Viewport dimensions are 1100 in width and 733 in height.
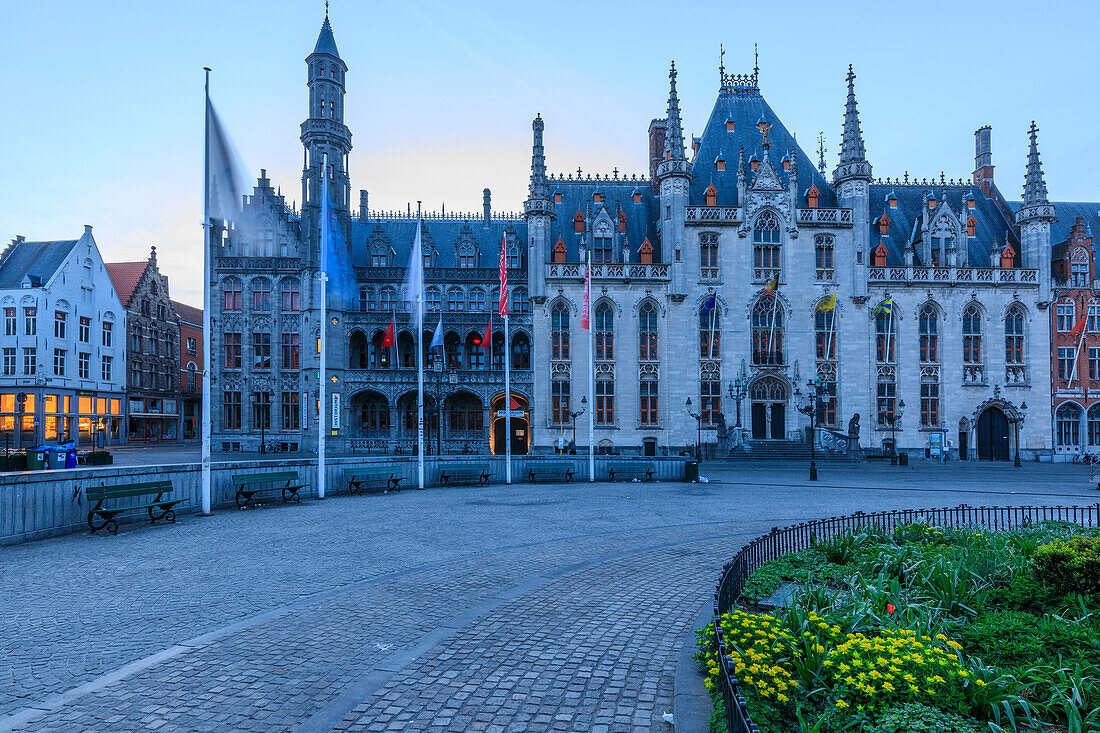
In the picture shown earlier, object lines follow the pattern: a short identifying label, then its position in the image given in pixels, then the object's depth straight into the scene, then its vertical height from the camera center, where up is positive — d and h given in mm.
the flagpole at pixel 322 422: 20766 -987
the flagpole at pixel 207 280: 16562 +2973
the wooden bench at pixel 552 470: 27750 -3533
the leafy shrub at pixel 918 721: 4309 -2331
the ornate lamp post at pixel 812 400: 37750 -749
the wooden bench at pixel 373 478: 22172 -3118
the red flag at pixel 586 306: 27408 +3701
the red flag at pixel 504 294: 25969 +4006
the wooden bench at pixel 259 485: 18141 -2849
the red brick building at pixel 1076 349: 44969 +2794
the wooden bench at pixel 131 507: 13750 -2584
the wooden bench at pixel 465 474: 25672 -3451
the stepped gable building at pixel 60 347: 50719 +4009
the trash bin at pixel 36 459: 26011 -2700
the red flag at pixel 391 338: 39938 +3450
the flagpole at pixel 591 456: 28005 -2963
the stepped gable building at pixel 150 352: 62219 +4339
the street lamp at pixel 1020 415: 43781 -1908
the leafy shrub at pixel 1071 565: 6996 -2028
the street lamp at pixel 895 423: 42500 -2392
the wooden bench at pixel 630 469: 28297 -3575
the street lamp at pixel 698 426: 41606 -2415
